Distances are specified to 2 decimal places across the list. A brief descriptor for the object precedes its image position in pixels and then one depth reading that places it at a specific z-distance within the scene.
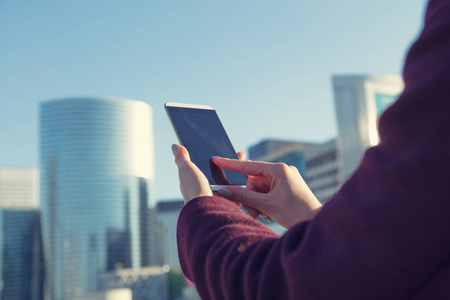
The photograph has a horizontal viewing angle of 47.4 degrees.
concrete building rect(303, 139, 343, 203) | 72.12
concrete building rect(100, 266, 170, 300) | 87.31
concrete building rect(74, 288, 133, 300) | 47.53
